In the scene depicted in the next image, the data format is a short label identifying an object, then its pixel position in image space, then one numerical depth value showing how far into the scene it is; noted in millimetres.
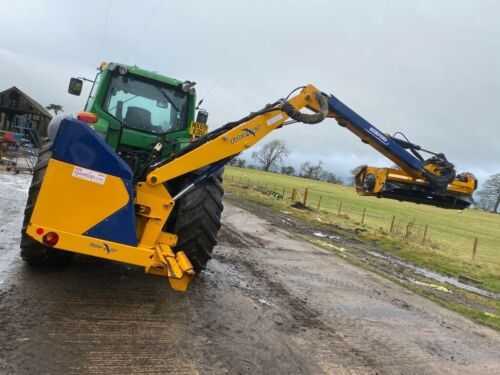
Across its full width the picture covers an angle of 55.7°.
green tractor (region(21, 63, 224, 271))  5449
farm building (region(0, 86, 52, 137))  42000
